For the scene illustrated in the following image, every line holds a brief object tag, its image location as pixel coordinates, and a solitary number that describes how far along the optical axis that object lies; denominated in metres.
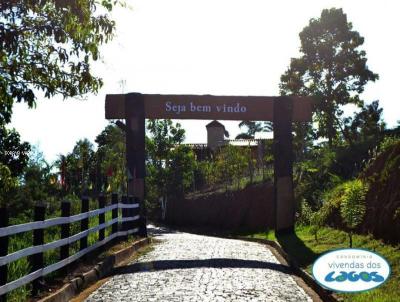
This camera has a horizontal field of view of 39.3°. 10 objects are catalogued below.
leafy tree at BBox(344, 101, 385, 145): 37.62
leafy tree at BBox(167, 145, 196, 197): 49.31
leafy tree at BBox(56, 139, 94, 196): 62.03
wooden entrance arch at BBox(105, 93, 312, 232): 21.08
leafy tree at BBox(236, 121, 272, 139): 91.31
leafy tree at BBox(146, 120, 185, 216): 49.72
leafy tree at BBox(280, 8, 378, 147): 38.81
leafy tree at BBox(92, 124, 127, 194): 44.69
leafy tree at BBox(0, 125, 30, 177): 33.75
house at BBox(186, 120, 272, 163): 61.72
